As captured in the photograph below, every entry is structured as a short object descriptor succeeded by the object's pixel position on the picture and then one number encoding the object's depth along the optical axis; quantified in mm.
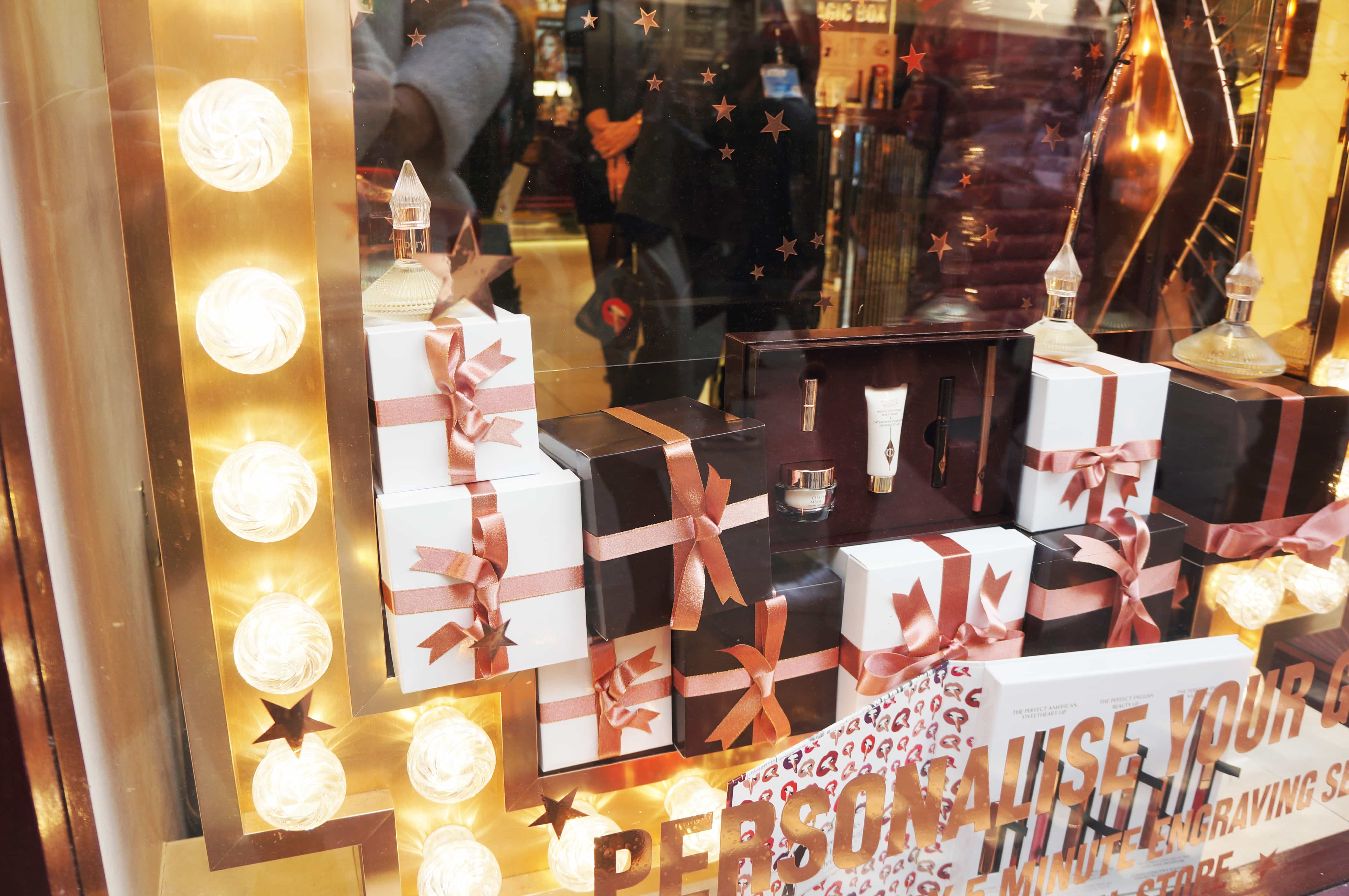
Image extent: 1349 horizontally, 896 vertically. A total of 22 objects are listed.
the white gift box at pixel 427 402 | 695
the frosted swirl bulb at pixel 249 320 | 639
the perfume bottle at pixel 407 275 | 725
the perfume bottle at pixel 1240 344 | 1010
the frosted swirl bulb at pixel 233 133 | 610
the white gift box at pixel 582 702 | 802
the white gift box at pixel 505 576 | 700
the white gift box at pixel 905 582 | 819
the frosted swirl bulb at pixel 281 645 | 700
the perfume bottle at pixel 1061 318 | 951
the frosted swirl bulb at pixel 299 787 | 728
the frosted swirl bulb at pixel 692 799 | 845
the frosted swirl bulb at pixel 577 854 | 791
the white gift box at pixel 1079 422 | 891
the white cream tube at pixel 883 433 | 862
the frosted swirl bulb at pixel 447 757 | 751
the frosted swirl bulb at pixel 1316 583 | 1051
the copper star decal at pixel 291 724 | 740
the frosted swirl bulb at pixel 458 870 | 766
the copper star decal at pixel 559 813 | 811
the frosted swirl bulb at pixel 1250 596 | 1028
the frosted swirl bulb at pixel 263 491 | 667
